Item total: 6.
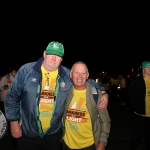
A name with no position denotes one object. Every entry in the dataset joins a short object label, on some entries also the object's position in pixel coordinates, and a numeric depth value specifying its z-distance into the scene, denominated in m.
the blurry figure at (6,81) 4.49
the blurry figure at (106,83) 9.23
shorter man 2.07
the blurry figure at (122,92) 9.13
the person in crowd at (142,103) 3.23
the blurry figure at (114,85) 8.84
